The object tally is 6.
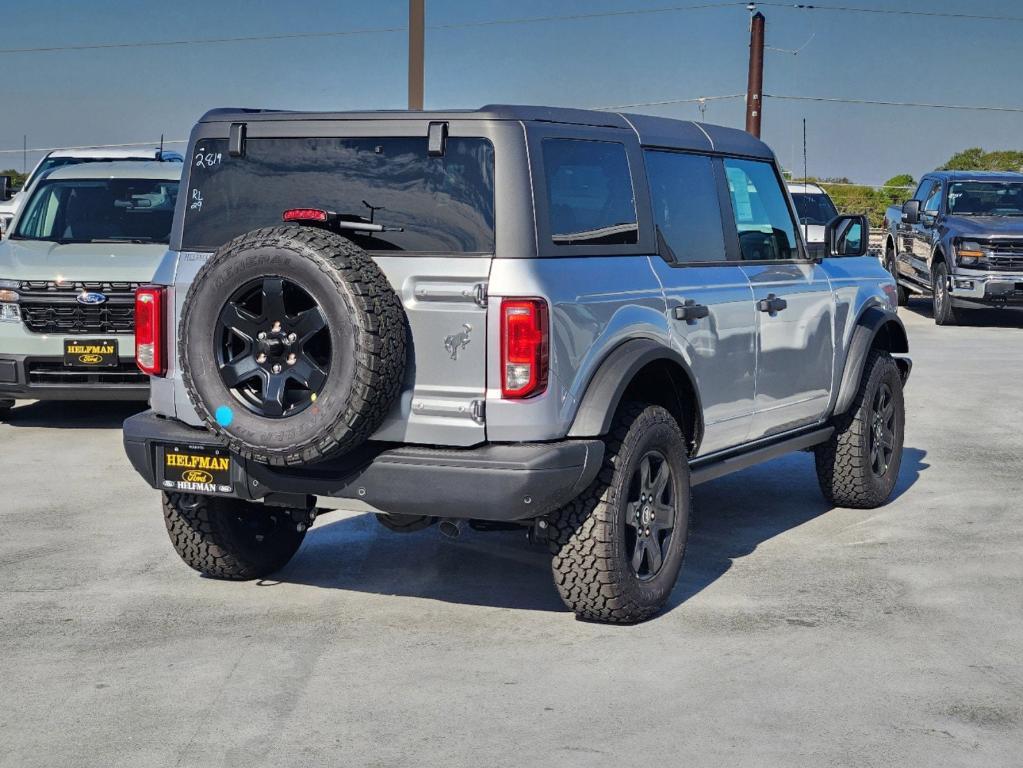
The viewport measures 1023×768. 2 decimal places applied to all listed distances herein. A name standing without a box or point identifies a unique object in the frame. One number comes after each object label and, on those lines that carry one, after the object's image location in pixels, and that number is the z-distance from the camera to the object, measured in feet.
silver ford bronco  17.89
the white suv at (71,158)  45.88
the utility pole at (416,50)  62.95
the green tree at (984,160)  197.56
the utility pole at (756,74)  123.13
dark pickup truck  65.46
